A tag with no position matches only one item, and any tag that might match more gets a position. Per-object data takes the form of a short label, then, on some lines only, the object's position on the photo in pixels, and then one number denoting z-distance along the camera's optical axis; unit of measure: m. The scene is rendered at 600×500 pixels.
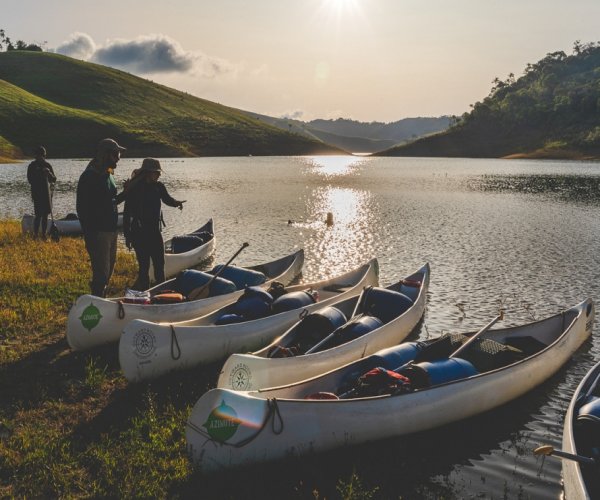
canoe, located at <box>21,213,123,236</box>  27.19
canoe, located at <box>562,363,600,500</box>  6.80
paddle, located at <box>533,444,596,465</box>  6.58
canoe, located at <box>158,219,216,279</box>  21.61
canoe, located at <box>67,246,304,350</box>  11.38
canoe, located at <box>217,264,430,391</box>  9.21
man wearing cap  12.27
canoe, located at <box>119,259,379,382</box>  10.23
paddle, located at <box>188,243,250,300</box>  14.70
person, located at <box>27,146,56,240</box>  20.81
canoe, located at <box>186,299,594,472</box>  7.44
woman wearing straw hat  13.51
